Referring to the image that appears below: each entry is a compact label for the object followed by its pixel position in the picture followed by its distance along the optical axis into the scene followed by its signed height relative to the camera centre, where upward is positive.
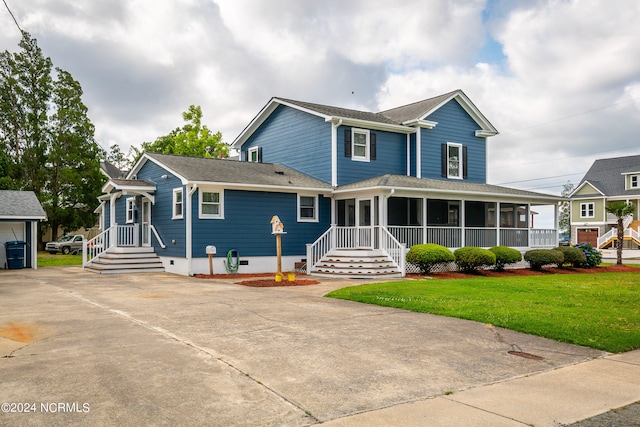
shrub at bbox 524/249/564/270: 21.75 -1.35
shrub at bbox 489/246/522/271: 20.89 -1.23
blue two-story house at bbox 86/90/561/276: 19.14 +1.27
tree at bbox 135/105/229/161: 39.62 +6.86
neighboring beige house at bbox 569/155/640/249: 46.03 +2.53
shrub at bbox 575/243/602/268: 23.61 -1.43
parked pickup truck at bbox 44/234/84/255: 37.00 -1.27
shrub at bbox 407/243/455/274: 18.75 -1.10
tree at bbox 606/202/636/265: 26.33 +0.79
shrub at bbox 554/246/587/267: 22.89 -1.37
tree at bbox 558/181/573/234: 66.12 +1.36
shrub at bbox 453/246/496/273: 19.75 -1.25
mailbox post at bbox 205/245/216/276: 18.39 -0.90
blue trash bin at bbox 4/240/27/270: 23.02 -1.20
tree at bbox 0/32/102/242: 37.31 +6.66
